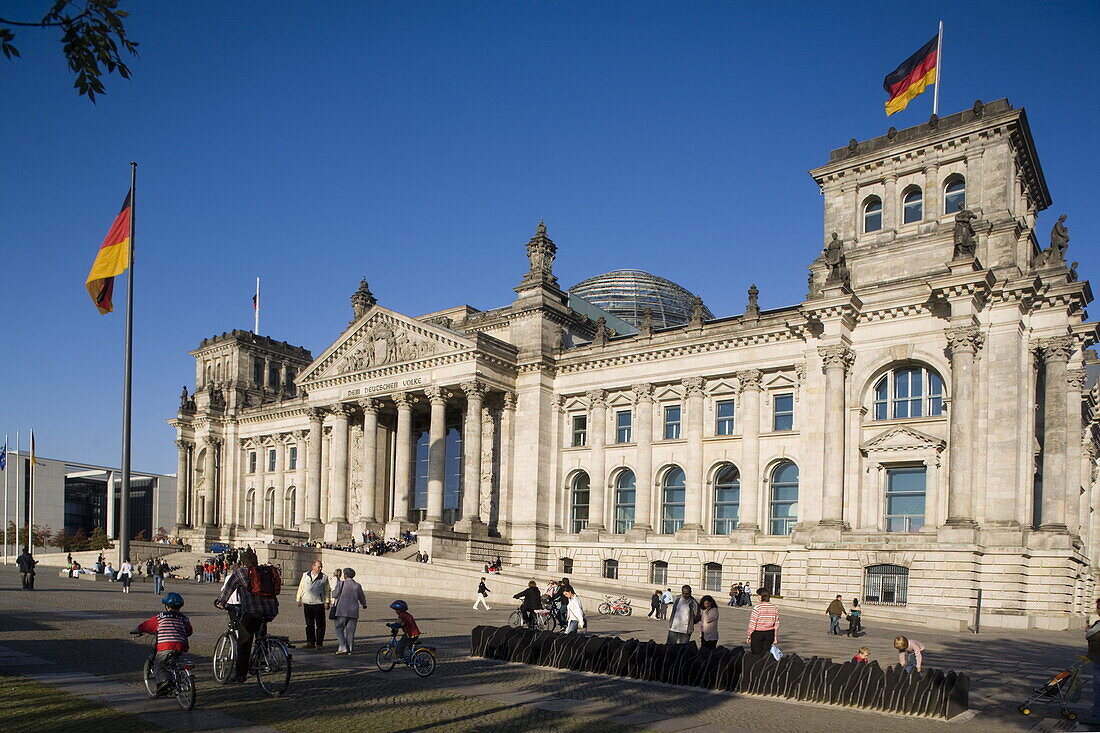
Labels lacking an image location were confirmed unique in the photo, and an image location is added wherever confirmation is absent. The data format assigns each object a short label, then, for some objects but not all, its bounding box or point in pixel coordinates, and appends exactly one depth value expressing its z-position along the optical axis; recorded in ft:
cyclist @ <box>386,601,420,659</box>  60.54
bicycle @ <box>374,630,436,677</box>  59.72
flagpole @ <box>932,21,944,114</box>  155.53
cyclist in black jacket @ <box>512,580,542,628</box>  90.43
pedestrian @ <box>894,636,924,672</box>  57.82
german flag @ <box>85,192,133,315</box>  107.86
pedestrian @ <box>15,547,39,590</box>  130.82
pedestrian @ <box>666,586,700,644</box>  66.18
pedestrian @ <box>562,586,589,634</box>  84.89
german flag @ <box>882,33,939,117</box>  151.43
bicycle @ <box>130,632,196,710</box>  45.14
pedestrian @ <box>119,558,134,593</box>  125.98
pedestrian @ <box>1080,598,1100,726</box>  47.96
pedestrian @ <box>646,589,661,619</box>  124.16
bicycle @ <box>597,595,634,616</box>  128.77
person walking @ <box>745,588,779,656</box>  61.26
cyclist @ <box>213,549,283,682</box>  52.90
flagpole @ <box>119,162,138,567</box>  105.50
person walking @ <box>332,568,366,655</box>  67.62
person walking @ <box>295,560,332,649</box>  69.77
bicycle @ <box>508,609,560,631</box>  96.01
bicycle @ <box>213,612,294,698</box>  51.16
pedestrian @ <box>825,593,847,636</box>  106.63
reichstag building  138.92
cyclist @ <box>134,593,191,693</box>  46.24
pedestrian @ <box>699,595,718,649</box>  63.36
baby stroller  53.57
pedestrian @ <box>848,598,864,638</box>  104.27
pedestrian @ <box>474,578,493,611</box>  127.65
